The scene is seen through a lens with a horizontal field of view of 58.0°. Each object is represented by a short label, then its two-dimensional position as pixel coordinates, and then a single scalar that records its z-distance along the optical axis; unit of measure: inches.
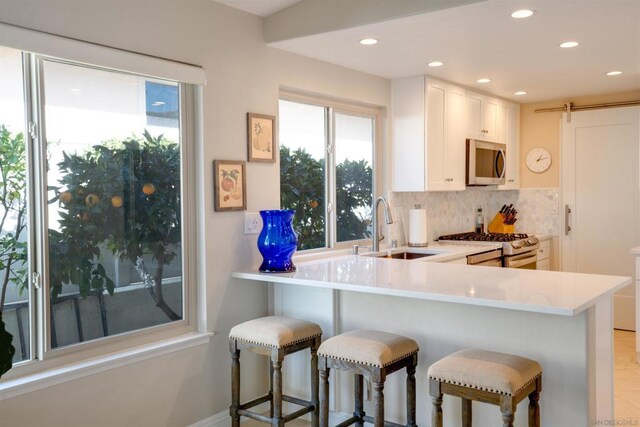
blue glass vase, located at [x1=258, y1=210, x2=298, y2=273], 128.0
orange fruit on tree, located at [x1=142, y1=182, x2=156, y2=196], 116.7
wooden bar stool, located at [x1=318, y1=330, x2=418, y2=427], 100.3
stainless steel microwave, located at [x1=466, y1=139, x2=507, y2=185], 199.3
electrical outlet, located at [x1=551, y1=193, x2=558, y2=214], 232.8
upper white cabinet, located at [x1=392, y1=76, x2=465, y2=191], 177.6
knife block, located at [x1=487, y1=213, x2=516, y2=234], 235.1
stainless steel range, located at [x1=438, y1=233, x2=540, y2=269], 190.7
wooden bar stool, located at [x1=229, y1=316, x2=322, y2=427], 112.4
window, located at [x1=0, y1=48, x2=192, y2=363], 96.5
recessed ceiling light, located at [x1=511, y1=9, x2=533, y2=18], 113.3
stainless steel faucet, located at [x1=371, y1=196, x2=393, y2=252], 155.6
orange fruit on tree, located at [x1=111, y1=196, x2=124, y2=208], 110.7
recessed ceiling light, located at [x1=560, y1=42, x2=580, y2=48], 139.0
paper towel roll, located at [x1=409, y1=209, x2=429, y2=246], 188.1
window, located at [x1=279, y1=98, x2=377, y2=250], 154.3
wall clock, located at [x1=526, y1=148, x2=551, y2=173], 235.1
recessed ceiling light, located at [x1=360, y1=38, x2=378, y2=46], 135.0
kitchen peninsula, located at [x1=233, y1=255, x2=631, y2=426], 96.5
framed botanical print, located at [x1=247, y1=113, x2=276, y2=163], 134.5
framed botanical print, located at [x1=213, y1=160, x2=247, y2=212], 126.4
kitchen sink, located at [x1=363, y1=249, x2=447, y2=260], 172.7
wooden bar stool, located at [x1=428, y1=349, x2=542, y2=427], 86.2
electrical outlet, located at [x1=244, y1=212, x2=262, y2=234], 134.3
